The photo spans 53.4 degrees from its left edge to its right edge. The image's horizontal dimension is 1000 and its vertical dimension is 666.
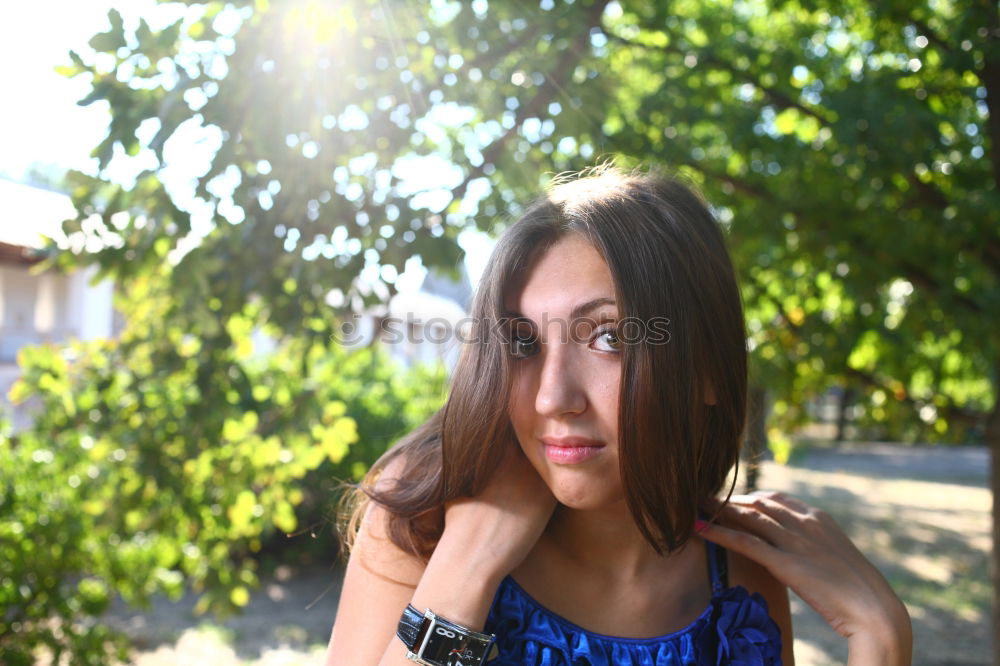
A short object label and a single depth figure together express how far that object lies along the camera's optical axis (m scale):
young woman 0.64
